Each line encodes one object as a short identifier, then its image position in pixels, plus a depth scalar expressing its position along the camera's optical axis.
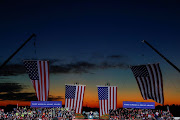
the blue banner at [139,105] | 25.41
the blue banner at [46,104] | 26.22
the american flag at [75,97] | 24.11
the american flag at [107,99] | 24.11
